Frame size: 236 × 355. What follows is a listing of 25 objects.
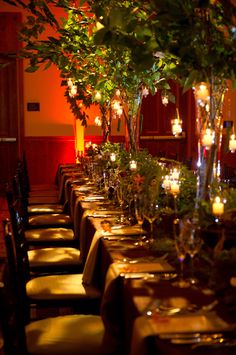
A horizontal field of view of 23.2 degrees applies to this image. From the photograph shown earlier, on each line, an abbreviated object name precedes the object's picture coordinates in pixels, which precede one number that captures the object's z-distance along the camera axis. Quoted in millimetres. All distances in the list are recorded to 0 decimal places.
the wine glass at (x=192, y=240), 2129
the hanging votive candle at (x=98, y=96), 5518
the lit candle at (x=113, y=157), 5320
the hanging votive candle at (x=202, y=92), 2465
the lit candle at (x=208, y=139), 2500
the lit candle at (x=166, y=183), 3204
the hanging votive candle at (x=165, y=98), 4914
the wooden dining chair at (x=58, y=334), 2354
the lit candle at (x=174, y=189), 2924
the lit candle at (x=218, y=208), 2398
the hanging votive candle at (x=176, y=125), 4215
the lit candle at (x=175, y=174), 3276
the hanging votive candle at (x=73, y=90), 6298
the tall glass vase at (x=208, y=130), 2541
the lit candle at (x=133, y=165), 4223
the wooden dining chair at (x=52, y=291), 3150
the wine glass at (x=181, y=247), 2146
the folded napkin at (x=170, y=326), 1721
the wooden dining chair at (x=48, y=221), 5504
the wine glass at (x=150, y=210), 2806
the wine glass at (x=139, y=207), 2814
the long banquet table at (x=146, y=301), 1684
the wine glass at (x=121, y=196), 3811
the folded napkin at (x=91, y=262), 3137
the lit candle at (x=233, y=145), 3523
